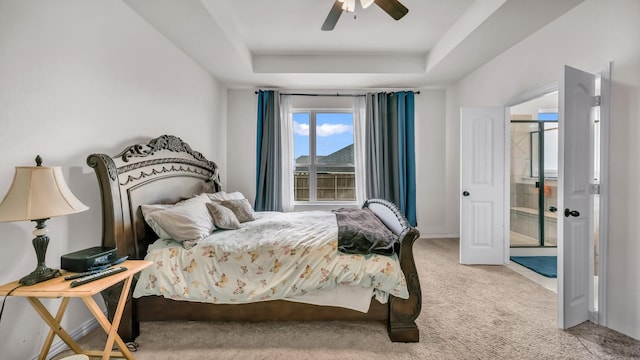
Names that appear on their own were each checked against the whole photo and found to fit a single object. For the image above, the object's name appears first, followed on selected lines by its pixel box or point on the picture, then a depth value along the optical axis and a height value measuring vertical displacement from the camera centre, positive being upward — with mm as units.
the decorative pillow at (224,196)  2939 -243
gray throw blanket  1912 -475
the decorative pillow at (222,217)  2447 -391
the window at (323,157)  4559 +319
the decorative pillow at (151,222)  2043 -356
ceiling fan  2125 +1390
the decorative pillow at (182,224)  1994 -373
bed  1820 -845
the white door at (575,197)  1983 -181
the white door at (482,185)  3338 -133
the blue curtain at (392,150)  4312 +413
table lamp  1242 -126
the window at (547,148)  4012 +402
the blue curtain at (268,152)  4281 +383
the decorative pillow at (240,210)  2822 -369
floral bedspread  1858 -684
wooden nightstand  1263 -567
